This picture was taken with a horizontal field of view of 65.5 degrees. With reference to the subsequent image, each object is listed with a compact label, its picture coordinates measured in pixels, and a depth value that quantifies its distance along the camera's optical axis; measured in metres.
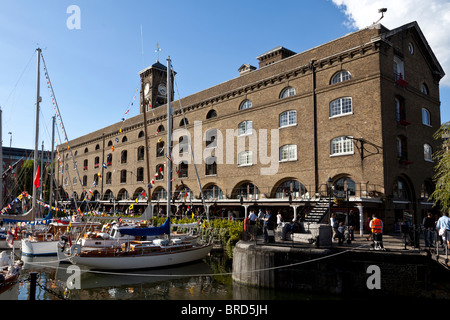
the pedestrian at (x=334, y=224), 16.53
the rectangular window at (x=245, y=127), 30.23
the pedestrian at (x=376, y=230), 13.54
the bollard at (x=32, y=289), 8.39
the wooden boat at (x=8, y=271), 12.16
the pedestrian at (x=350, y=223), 16.07
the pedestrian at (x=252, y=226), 17.18
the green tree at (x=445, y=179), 14.80
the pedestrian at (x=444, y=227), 12.14
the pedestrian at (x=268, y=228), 15.39
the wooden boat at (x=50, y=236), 21.59
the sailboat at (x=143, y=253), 17.16
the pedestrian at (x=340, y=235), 14.86
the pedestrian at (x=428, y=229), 12.85
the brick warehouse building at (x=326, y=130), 22.50
